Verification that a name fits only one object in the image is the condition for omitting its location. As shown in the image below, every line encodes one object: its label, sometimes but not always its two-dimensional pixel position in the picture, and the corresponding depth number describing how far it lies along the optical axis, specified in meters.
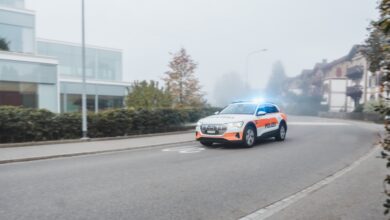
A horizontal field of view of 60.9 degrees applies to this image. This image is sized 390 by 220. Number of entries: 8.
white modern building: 26.61
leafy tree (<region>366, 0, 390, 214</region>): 2.88
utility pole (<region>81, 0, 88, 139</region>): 14.24
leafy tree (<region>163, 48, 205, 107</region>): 25.00
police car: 11.70
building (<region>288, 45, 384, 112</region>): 50.59
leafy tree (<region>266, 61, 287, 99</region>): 101.78
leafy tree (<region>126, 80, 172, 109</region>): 22.12
